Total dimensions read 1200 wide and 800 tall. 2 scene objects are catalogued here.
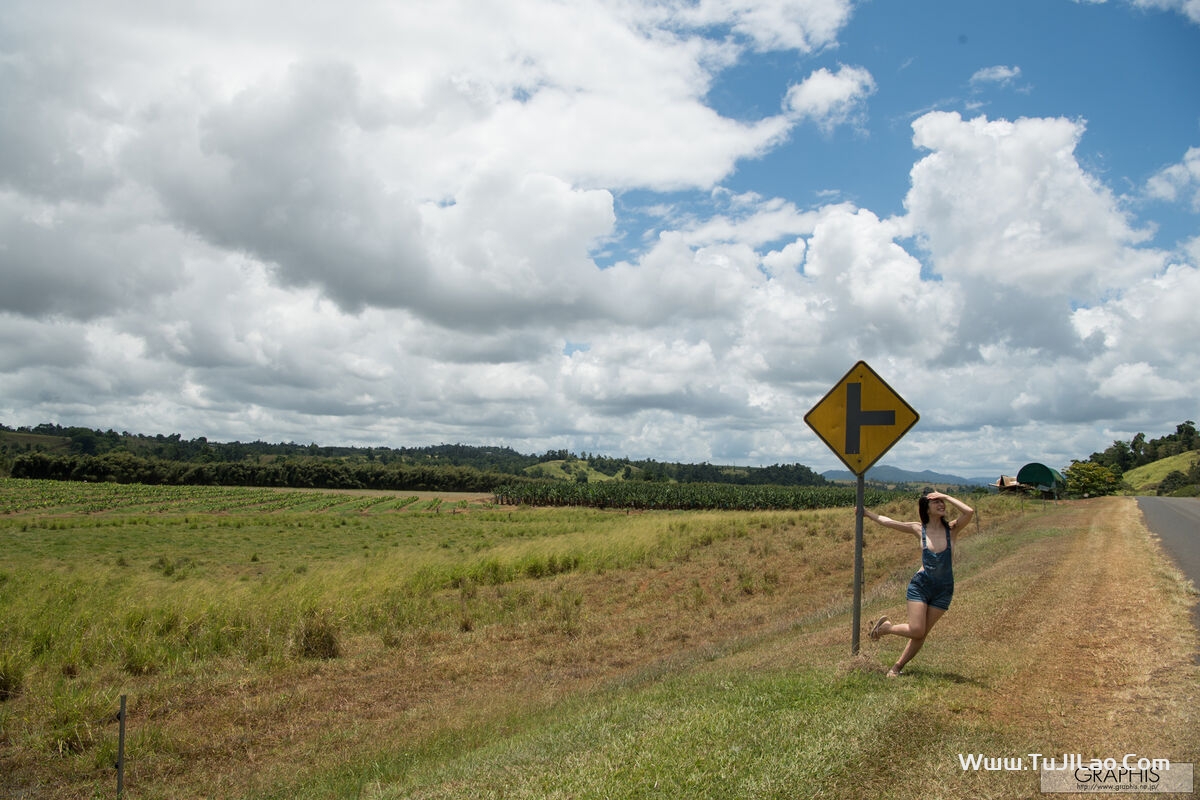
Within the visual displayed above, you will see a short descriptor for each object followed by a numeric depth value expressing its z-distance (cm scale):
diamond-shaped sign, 694
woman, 628
